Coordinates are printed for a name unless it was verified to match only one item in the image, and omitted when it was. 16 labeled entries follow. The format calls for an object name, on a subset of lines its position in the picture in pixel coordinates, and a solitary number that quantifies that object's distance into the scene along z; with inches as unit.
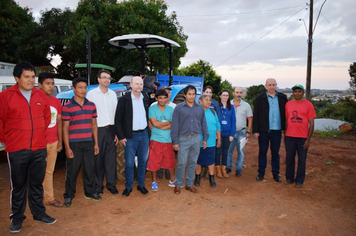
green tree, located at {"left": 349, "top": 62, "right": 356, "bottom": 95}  522.6
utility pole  530.6
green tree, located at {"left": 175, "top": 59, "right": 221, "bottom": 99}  949.8
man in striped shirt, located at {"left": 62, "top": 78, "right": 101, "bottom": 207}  167.3
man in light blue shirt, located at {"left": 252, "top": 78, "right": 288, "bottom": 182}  222.5
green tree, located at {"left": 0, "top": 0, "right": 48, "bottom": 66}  737.6
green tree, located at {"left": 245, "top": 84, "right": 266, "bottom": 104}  1139.9
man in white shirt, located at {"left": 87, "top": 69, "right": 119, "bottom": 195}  181.3
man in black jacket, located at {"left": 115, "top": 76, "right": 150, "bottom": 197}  182.9
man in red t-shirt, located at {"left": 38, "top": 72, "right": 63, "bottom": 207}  163.0
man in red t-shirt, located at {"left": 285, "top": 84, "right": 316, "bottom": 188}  211.6
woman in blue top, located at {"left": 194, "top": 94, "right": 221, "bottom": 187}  207.8
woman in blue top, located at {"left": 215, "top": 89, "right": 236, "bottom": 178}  222.5
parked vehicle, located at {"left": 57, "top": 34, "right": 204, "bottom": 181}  216.7
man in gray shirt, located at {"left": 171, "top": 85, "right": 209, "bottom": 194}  188.9
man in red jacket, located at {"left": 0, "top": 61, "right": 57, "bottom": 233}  134.2
